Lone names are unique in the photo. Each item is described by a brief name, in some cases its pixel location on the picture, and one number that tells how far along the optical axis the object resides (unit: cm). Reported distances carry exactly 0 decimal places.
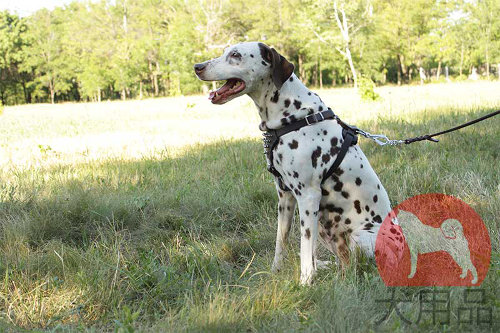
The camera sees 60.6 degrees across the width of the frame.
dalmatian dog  319
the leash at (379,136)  347
